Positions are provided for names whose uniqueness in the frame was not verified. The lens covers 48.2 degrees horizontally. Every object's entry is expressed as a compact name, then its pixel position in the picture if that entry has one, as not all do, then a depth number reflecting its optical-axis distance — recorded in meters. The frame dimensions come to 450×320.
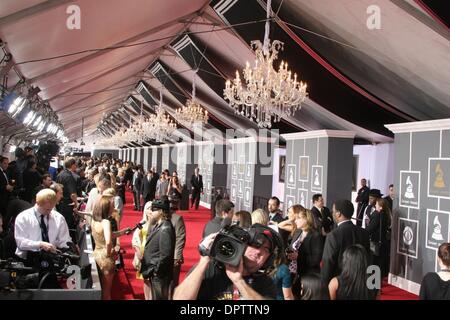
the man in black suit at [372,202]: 8.35
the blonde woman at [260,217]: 5.11
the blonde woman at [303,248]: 4.54
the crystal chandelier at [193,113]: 13.24
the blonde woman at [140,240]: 5.34
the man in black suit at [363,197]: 11.94
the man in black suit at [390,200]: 9.07
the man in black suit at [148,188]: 15.58
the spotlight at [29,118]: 11.19
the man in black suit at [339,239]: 4.71
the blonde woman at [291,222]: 5.21
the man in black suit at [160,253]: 4.55
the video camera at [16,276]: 3.48
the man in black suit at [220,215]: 5.28
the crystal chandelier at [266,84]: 7.30
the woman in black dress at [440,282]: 3.62
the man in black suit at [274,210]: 6.88
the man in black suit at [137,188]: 17.17
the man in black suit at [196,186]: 19.64
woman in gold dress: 5.10
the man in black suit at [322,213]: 7.87
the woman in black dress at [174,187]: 14.98
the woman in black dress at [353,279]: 3.21
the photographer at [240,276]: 2.24
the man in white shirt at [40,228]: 4.30
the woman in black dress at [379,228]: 7.86
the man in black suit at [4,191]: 6.80
